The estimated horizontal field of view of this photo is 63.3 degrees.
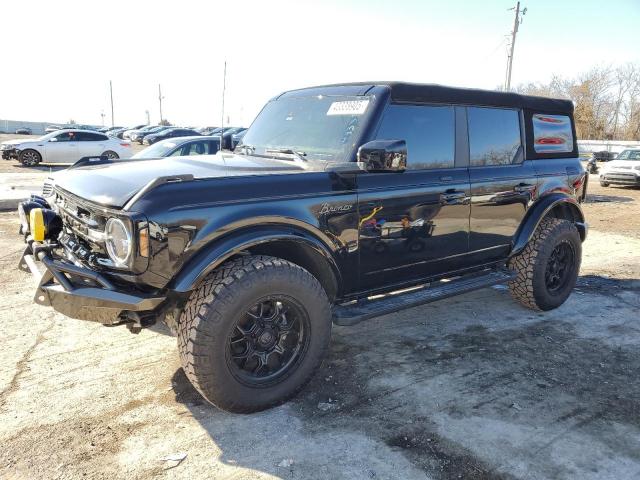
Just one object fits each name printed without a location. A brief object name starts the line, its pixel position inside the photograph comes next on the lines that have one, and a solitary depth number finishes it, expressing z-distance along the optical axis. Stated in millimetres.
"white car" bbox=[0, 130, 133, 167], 20062
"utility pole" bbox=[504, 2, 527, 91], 29836
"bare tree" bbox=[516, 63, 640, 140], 53688
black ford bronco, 2870
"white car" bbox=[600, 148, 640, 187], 17875
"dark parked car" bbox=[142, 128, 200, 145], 29781
